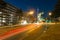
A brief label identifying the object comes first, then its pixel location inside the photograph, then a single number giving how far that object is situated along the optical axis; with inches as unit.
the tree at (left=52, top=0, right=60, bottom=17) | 1217.8
